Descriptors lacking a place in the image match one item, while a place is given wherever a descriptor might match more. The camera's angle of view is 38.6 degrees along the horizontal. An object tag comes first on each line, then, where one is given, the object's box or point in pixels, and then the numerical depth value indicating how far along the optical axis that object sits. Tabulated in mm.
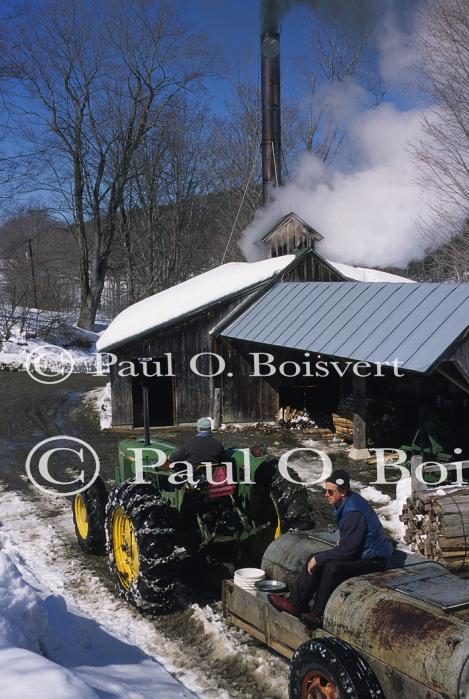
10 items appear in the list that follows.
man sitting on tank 5363
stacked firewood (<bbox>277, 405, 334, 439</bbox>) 17812
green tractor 6898
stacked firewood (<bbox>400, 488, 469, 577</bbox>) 8438
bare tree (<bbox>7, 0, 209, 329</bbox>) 40469
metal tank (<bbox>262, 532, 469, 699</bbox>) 4270
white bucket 6328
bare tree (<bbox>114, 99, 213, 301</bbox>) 45969
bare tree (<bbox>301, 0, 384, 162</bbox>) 42250
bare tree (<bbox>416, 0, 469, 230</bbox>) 22391
